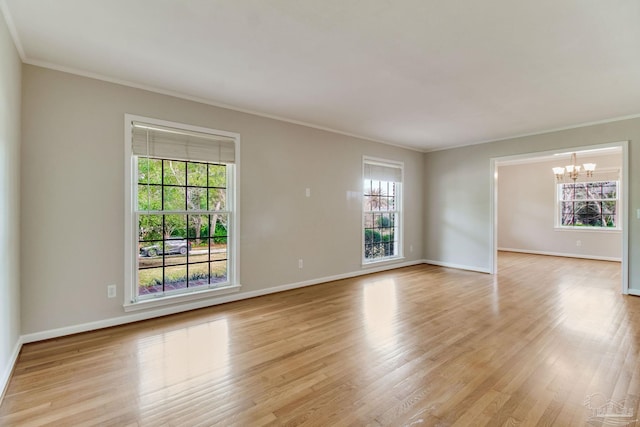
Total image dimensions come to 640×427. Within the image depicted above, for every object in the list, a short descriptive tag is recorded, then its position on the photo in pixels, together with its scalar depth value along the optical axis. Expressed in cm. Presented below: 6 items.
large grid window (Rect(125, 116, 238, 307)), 328
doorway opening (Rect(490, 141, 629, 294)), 704
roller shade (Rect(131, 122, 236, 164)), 326
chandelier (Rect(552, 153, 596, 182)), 651
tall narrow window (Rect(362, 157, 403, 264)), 575
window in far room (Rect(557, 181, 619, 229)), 720
